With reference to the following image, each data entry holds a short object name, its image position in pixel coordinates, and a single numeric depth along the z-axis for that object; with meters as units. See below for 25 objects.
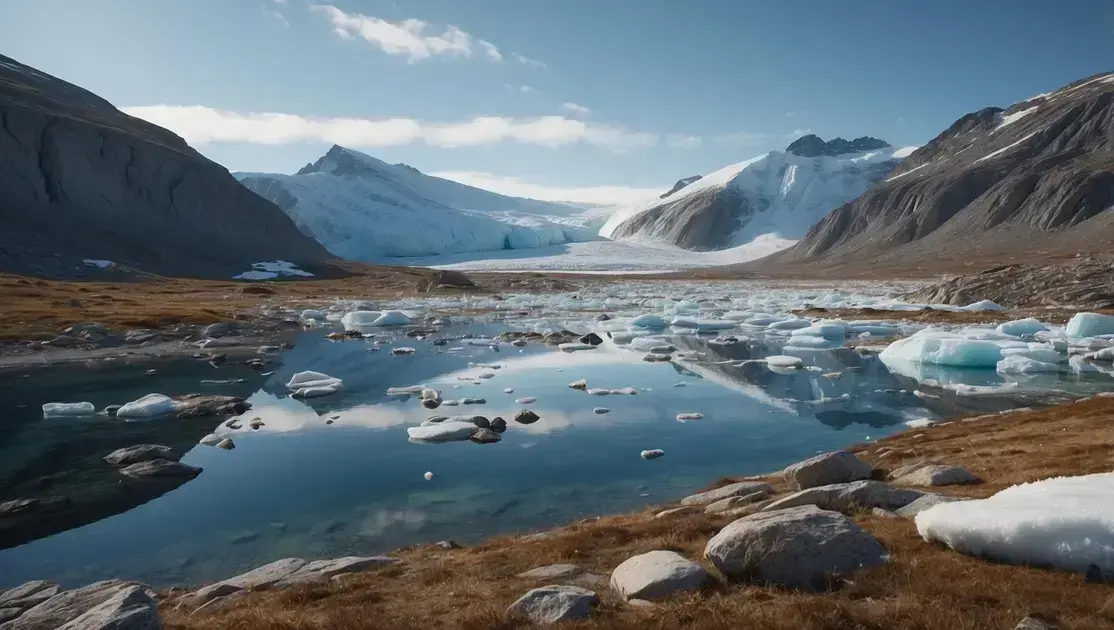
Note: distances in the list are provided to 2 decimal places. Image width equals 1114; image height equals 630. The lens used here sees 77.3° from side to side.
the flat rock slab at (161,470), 14.91
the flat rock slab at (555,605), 5.92
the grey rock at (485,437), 17.25
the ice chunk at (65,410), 21.05
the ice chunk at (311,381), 25.08
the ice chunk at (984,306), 46.56
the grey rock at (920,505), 8.41
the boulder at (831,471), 10.58
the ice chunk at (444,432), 17.69
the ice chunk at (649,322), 46.28
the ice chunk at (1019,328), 32.77
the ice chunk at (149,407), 20.67
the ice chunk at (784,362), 29.41
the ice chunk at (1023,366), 25.58
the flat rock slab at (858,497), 8.84
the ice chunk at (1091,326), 31.36
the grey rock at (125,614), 5.49
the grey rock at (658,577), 6.29
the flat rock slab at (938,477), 10.23
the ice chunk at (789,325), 43.16
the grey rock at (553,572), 7.32
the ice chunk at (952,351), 26.75
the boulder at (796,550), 6.27
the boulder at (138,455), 15.82
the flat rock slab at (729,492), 10.59
